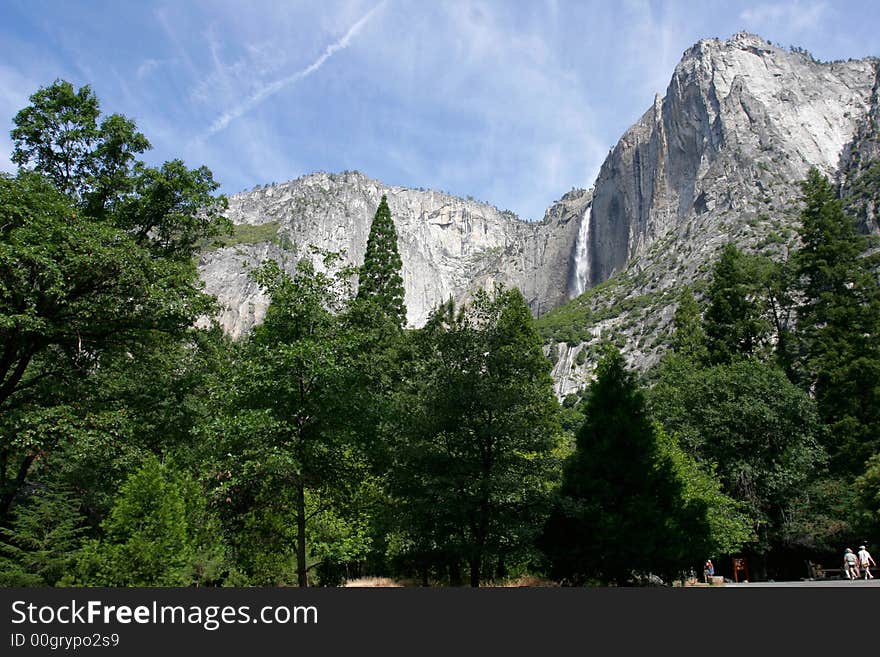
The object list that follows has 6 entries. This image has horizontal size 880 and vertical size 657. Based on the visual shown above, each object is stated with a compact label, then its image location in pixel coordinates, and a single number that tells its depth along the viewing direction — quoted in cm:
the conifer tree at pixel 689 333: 4300
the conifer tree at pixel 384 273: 4059
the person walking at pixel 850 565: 1994
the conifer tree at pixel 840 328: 2992
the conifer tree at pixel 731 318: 4012
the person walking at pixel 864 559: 1969
